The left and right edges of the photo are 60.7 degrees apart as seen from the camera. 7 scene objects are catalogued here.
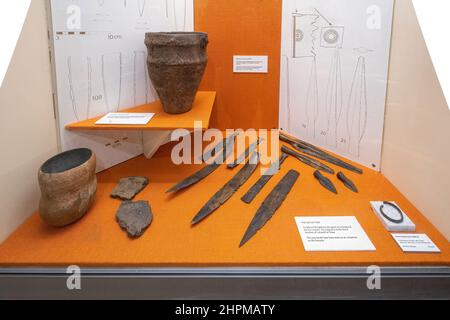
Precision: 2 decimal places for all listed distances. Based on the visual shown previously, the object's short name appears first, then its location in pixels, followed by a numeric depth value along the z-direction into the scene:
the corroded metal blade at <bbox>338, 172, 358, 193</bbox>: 1.67
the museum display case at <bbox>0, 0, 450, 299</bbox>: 1.18
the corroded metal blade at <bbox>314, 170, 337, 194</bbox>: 1.68
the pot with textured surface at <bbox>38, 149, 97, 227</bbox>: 1.29
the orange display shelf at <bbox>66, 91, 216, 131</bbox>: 1.58
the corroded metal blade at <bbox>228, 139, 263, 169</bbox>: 1.93
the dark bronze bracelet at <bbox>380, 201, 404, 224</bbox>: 1.37
